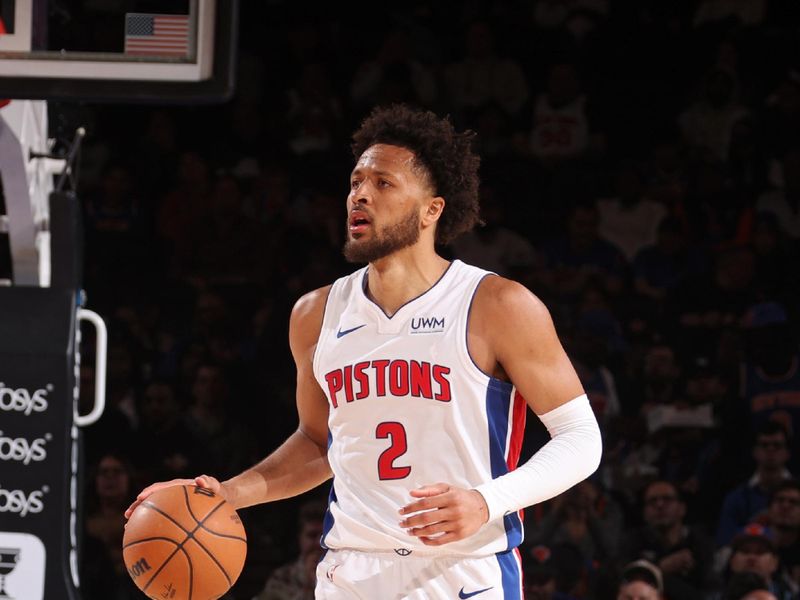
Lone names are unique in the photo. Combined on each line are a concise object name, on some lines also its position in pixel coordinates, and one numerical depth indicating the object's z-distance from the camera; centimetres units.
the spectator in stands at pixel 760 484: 1245
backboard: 680
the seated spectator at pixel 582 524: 1224
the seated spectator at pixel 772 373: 1343
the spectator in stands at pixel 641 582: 1099
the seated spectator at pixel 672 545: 1184
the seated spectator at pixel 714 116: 1666
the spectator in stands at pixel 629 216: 1579
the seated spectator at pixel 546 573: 1147
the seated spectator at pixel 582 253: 1506
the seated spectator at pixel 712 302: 1442
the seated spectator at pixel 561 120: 1672
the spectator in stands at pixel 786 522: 1196
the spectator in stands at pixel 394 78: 1667
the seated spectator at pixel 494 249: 1535
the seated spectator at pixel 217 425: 1291
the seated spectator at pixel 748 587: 1077
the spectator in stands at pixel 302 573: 1159
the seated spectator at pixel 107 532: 1193
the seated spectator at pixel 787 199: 1568
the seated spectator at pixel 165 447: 1272
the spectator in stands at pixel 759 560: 1146
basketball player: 606
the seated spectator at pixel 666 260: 1518
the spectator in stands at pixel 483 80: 1717
